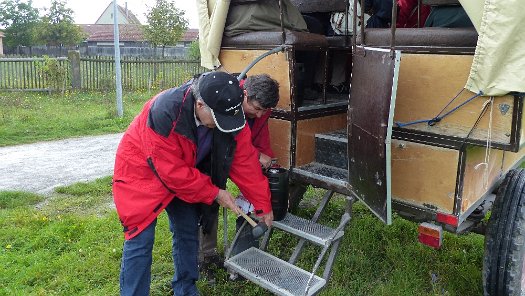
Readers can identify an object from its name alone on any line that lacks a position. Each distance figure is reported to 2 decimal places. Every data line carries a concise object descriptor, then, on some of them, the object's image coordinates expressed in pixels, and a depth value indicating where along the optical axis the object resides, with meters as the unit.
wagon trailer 2.55
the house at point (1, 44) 35.34
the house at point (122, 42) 30.60
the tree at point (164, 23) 16.77
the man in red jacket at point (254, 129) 3.11
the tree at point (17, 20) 38.41
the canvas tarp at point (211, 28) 3.85
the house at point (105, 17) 60.88
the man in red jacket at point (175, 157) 2.76
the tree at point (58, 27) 32.41
